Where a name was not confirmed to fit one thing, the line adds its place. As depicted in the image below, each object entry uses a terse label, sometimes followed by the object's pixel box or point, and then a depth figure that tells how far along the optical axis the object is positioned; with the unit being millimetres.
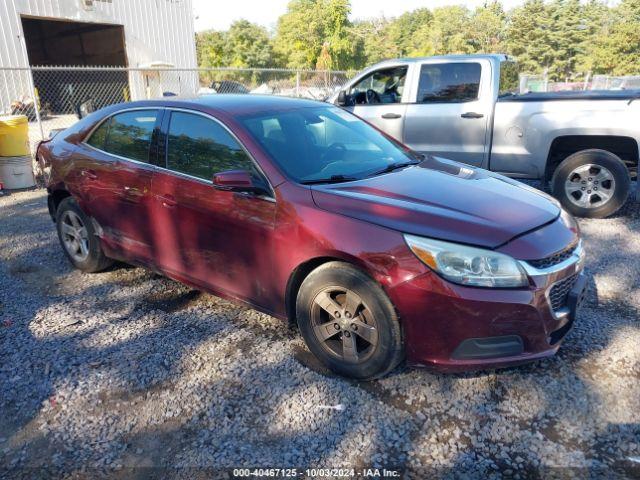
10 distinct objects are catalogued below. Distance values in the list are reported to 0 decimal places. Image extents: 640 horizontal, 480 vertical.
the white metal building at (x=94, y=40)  17250
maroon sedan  2570
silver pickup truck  5754
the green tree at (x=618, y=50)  43188
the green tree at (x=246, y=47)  60000
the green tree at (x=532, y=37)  51812
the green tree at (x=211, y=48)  59406
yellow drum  8234
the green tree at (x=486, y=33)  58750
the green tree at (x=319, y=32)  46250
